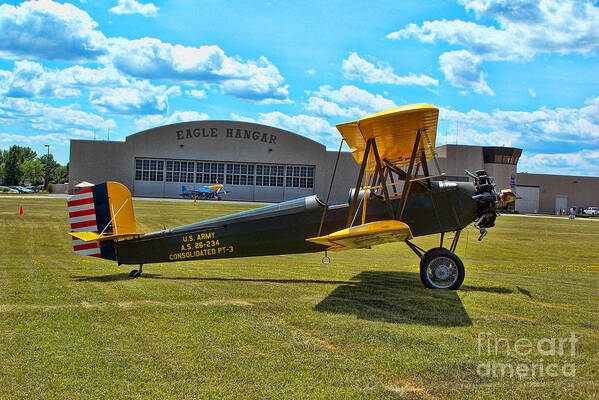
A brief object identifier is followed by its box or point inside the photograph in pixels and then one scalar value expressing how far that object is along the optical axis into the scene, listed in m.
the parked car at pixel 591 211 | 73.49
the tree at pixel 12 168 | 115.81
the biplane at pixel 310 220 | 8.88
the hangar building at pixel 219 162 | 64.50
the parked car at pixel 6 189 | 94.31
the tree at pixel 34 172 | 131.75
